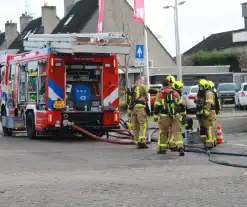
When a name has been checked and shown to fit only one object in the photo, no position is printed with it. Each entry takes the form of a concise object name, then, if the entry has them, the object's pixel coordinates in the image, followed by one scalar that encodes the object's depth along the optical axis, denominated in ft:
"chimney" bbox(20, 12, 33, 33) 204.85
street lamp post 107.55
